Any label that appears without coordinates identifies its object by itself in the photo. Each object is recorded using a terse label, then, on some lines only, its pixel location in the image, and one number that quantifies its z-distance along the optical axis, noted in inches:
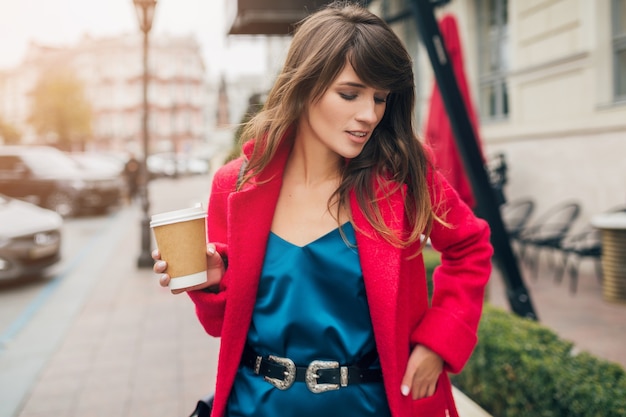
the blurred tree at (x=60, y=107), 1957.4
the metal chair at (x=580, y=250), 251.6
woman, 62.0
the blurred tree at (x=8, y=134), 2365.9
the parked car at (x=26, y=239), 322.3
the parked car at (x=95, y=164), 781.3
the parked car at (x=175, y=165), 1537.0
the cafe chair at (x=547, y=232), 271.6
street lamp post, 344.2
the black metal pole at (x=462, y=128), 134.6
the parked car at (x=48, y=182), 647.1
